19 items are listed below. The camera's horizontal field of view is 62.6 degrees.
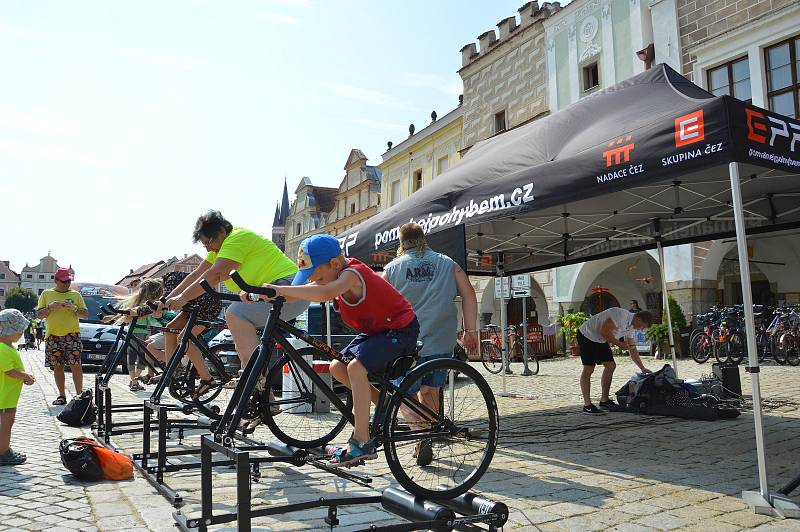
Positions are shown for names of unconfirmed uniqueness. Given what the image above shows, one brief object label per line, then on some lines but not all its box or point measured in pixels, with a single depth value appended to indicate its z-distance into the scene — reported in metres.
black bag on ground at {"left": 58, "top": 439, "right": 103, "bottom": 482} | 4.79
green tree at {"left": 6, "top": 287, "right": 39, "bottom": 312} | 109.81
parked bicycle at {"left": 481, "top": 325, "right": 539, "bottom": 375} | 18.05
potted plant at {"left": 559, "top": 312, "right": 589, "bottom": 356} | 22.23
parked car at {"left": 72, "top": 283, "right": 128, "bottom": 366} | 16.52
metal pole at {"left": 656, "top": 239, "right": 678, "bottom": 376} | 9.66
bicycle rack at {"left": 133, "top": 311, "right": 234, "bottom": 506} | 4.55
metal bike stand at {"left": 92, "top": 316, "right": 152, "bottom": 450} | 6.26
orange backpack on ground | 4.87
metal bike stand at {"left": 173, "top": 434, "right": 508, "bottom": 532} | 2.84
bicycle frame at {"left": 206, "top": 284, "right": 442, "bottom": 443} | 3.41
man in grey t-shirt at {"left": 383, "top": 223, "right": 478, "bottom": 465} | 5.68
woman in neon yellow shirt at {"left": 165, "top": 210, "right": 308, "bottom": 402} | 4.86
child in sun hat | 5.34
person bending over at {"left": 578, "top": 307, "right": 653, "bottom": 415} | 8.48
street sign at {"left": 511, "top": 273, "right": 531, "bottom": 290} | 16.48
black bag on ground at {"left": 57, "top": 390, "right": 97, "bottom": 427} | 7.40
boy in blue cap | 3.53
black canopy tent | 4.69
